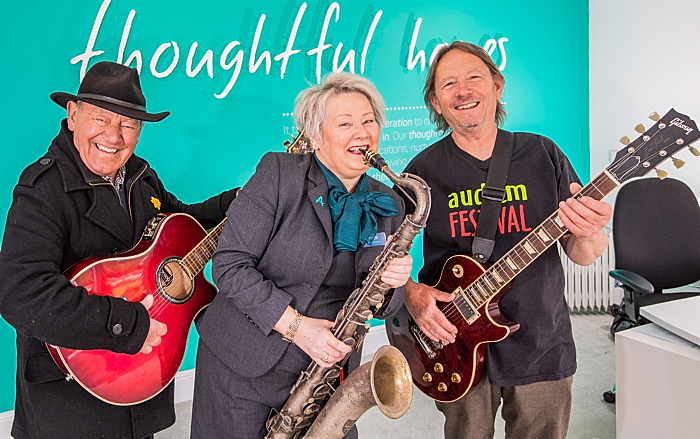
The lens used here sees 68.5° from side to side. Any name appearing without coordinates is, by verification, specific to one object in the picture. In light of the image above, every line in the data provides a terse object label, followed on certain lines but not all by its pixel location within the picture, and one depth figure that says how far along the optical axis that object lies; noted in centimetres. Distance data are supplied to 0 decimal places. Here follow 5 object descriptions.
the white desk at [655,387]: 175
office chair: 318
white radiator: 496
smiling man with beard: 196
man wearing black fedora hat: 145
